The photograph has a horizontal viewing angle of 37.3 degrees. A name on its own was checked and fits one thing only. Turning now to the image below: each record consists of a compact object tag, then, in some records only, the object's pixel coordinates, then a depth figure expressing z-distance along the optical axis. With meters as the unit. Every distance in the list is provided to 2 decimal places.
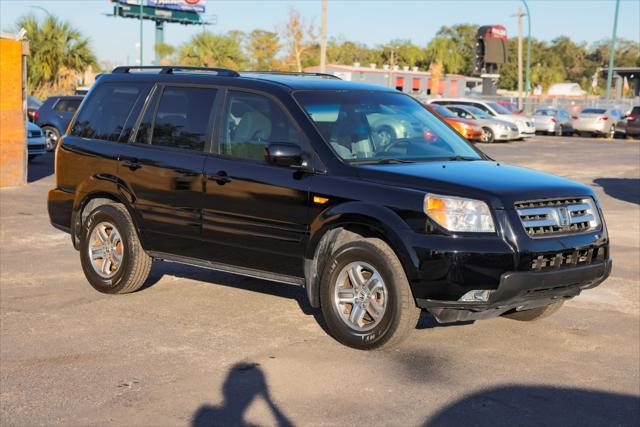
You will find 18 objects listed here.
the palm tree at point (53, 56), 47.53
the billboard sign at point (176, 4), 102.44
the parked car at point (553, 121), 45.41
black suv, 6.02
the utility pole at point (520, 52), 60.69
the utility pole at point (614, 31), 55.10
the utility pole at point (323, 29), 44.96
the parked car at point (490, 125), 36.59
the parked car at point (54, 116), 25.33
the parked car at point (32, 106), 28.30
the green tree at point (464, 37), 130.88
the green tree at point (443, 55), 98.94
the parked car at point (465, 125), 34.62
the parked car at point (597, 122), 44.19
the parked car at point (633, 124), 41.66
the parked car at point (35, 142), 20.73
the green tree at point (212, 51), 62.09
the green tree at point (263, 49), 77.04
